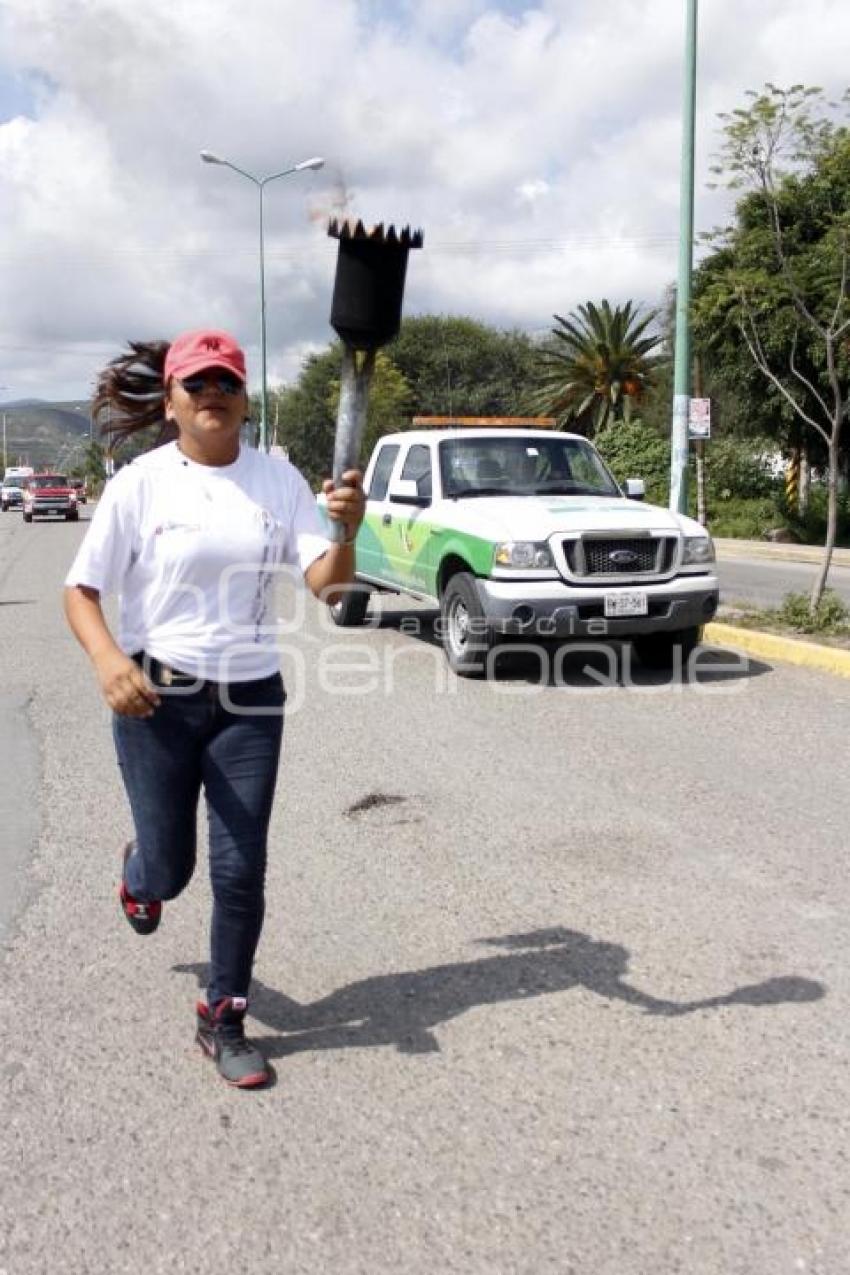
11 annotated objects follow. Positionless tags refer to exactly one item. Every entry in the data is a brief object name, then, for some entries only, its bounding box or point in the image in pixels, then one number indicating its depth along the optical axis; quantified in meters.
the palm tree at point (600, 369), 47.38
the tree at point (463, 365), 72.25
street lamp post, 33.94
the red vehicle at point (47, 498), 45.91
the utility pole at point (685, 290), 15.16
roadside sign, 17.73
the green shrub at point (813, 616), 11.05
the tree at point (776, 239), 11.31
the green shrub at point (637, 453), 39.28
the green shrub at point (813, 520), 28.09
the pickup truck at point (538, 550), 9.21
